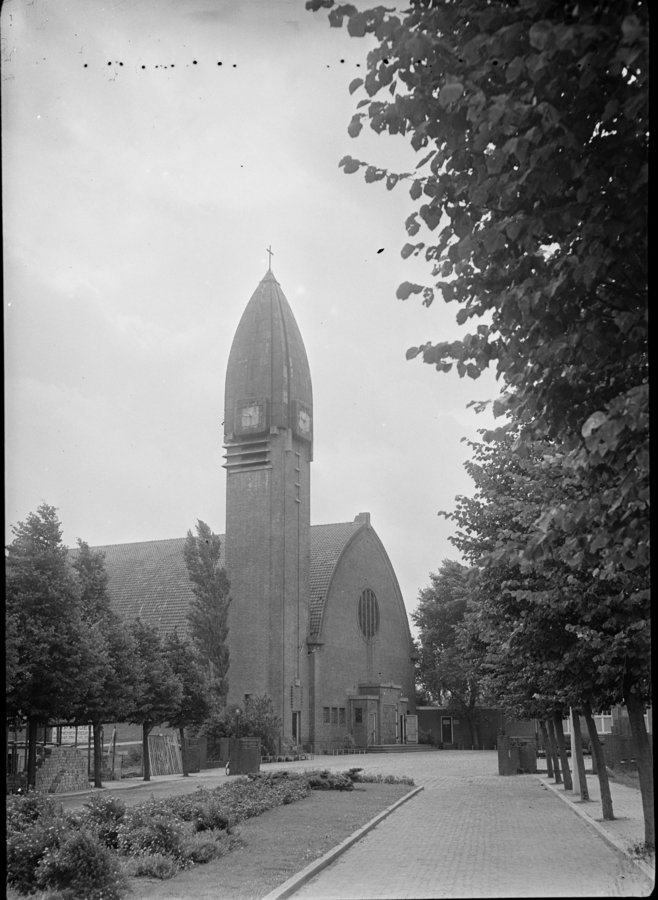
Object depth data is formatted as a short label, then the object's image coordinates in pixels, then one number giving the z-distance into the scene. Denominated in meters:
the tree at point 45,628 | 25.91
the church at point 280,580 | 55.56
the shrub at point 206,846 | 13.23
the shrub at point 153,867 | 11.82
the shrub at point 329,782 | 27.80
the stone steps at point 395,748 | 60.22
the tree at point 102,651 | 28.84
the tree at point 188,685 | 37.56
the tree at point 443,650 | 68.44
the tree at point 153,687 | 34.19
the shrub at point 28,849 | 11.03
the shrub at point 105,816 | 13.66
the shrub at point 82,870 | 10.40
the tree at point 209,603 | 53.50
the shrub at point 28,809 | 12.96
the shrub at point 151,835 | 13.00
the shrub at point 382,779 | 31.30
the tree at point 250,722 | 45.00
